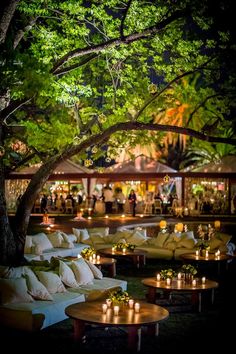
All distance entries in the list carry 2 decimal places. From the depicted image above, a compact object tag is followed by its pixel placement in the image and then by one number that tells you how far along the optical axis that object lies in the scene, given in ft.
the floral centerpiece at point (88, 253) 38.22
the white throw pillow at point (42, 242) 42.25
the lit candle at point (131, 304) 23.82
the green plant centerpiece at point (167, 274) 30.71
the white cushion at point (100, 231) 50.96
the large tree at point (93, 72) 31.42
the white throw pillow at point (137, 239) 49.14
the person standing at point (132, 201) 93.29
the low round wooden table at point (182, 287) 29.55
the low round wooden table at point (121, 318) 21.63
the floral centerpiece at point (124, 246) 43.60
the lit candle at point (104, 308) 23.07
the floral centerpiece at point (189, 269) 30.96
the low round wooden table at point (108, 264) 37.93
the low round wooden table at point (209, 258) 40.09
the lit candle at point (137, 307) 23.36
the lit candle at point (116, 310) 22.79
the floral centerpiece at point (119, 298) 23.63
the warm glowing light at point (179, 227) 55.21
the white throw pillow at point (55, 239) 45.79
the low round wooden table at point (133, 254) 42.60
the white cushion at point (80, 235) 50.26
